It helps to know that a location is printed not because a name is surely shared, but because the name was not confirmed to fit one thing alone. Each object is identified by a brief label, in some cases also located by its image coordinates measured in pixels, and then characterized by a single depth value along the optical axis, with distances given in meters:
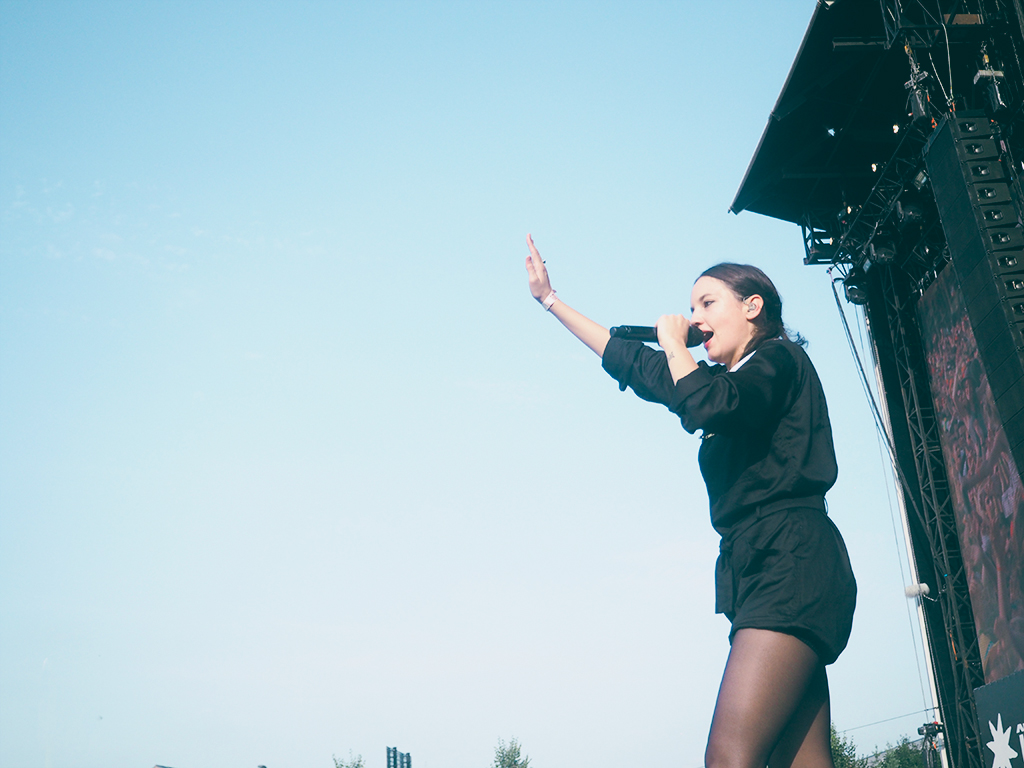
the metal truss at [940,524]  8.63
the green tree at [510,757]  31.97
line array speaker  6.25
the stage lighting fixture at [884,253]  9.29
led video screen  7.54
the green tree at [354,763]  33.22
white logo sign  7.25
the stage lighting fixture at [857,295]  10.02
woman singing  1.42
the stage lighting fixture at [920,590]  9.29
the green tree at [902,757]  38.69
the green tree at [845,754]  34.44
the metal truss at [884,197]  8.42
